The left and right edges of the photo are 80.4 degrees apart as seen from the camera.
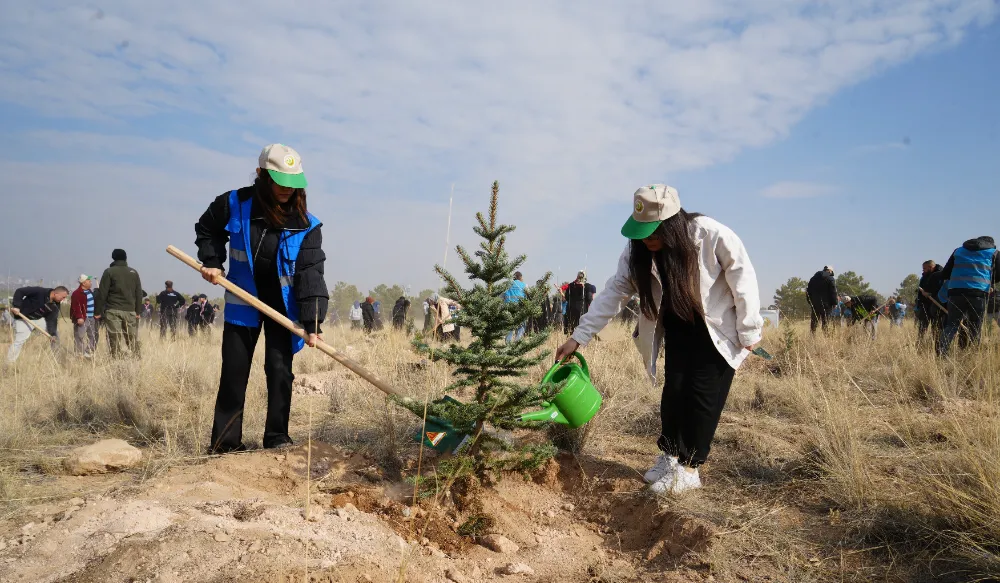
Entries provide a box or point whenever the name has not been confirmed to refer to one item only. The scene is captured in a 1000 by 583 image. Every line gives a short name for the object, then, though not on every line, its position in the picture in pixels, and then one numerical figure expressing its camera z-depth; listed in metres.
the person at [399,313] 16.03
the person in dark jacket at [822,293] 10.86
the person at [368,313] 17.03
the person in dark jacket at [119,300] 8.92
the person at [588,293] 13.77
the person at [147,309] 22.36
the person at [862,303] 10.66
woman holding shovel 3.48
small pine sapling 3.10
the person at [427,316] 15.22
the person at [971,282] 6.86
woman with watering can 3.06
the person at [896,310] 18.36
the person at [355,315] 20.21
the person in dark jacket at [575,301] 13.20
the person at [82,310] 10.19
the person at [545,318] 13.00
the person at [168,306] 14.45
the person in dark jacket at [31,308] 8.97
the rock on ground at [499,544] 2.82
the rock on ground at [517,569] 2.60
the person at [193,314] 16.47
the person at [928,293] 8.93
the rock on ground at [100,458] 3.34
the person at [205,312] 17.03
